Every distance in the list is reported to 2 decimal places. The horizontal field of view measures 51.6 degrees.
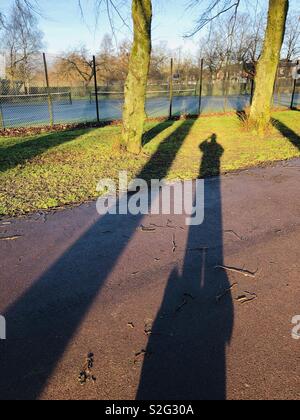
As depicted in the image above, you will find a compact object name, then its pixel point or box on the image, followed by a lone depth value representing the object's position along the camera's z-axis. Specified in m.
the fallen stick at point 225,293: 2.84
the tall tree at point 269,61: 10.23
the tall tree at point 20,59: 40.16
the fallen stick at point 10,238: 3.91
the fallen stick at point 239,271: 3.19
